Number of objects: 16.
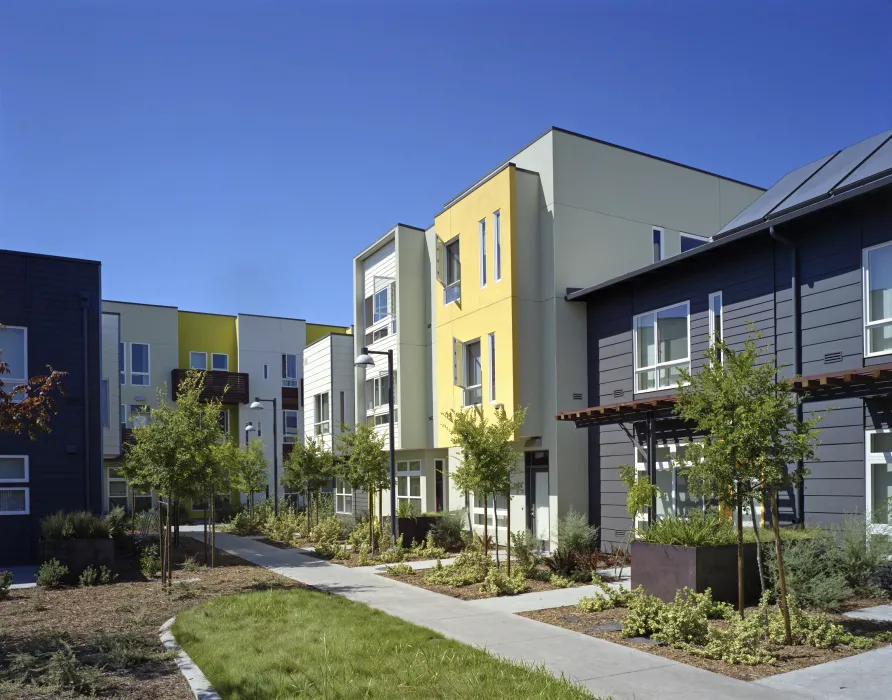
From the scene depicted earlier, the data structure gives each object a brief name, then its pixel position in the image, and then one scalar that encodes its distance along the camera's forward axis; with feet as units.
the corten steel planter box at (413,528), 71.97
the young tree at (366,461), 70.38
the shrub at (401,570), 55.42
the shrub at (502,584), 46.29
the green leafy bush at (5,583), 47.55
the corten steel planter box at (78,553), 56.54
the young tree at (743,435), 31.14
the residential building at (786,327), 43.91
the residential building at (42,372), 66.49
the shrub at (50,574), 52.05
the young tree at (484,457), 51.96
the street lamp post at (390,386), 64.03
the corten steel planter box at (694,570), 38.06
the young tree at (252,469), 98.66
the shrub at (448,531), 70.18
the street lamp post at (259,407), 95.96
